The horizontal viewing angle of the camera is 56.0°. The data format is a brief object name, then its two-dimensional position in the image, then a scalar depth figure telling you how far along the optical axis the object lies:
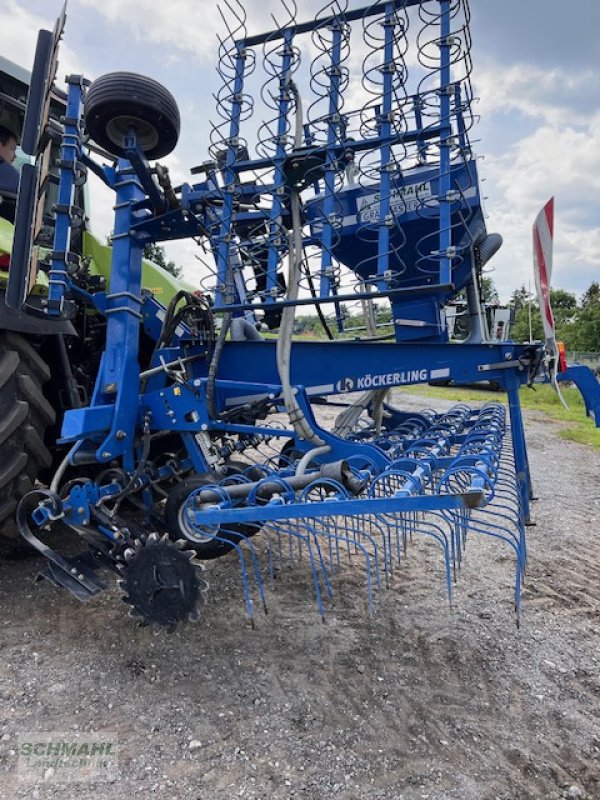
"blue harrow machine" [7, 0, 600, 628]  2.23
